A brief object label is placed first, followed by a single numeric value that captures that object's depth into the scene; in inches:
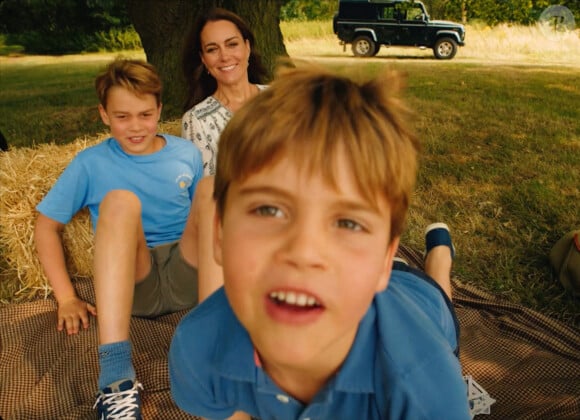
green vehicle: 503.8
